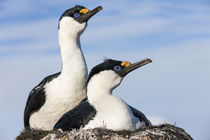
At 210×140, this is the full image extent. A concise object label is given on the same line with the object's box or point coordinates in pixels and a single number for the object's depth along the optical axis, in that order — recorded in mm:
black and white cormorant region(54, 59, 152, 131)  10375
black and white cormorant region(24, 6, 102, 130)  12781
